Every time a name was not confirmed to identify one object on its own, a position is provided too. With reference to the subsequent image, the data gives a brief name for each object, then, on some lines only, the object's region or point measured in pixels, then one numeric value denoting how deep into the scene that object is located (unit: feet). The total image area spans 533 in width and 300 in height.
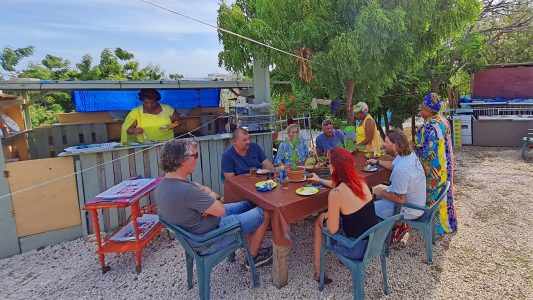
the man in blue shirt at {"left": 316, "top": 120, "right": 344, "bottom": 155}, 16.43
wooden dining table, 8.45
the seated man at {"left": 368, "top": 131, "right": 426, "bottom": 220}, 9.59
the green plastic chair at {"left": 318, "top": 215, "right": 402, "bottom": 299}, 7.50
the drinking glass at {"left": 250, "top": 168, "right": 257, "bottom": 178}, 11.53
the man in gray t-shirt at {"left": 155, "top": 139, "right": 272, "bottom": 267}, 7.89
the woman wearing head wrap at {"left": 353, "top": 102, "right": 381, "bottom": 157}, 15.51
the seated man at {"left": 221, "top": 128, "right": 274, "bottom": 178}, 12.40
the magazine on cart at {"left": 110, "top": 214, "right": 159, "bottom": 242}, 10.88
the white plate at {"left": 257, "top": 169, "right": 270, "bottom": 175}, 11.64
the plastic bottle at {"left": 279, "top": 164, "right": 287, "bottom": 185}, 10.33
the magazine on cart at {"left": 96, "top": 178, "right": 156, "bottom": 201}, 10.63
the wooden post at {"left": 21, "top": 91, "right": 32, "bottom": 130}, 17.13
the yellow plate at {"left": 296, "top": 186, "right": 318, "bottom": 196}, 9.05
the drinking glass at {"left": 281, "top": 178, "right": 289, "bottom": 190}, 9.94
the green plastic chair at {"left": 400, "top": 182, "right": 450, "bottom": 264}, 9.62
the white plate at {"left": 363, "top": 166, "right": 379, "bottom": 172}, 11.52
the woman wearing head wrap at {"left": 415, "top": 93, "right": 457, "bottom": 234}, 11.18
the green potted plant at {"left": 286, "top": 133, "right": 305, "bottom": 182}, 10.62
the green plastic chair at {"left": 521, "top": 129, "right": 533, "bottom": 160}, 25.63
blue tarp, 16.51
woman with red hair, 7.75
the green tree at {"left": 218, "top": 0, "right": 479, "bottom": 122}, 13.97
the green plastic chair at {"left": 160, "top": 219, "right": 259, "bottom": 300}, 7.94
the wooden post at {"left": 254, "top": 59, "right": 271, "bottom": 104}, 16.53
